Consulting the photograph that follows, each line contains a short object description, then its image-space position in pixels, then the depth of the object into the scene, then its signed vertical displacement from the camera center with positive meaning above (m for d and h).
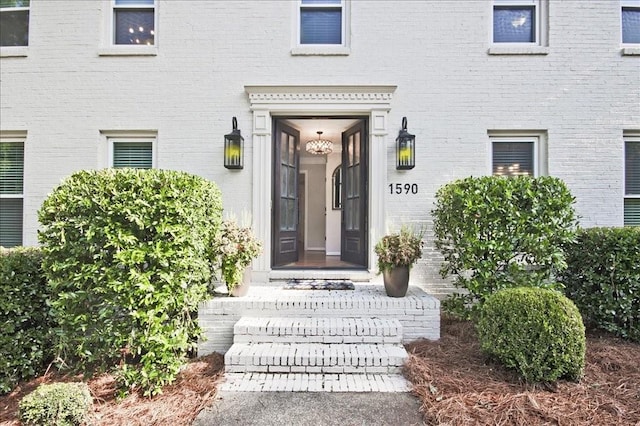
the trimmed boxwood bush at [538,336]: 2.86 -0.98
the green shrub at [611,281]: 3.78 -0.69
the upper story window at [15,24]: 5.36 +2.89
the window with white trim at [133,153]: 5.26 +0.92
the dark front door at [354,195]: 5.29 +0.32
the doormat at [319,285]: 4.51 -0.91
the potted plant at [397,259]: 4.09 -0.50
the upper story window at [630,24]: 5.16 +2.84
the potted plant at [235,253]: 3.91 -0.42
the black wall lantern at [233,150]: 4.91 +0.92
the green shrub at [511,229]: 3.87 -0.13
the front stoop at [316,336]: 3.11 -1.23
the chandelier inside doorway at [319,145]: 6.80 +1.37
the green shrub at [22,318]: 3.30 -1.01
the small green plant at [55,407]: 2.47 -1.37
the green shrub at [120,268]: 2.99 -0.46
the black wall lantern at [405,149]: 4.88 +0.93
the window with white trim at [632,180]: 5.07 +0.55
